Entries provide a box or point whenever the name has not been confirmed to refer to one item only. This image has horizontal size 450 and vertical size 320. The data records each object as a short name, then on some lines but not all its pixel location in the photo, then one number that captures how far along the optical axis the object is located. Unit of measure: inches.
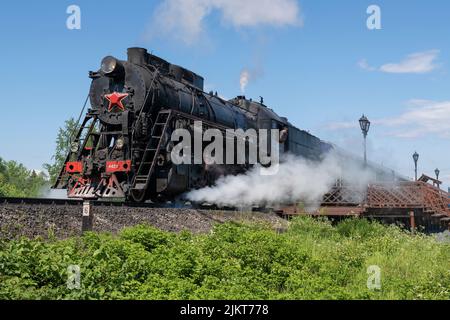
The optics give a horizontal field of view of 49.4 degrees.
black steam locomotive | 645.9
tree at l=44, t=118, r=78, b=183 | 1898.4
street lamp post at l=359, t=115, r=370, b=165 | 906.7
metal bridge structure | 828.6
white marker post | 423.8
